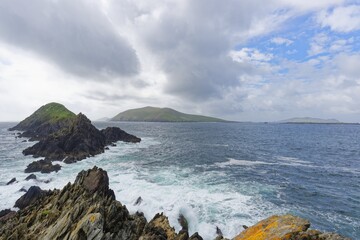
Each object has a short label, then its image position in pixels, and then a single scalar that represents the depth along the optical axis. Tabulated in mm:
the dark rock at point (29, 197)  36191
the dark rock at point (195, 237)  24100
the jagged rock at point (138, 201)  36084
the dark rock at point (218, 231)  28484
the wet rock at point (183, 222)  30188
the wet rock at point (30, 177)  48456
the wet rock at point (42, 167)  56219
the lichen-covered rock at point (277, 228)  11528
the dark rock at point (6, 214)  30203
